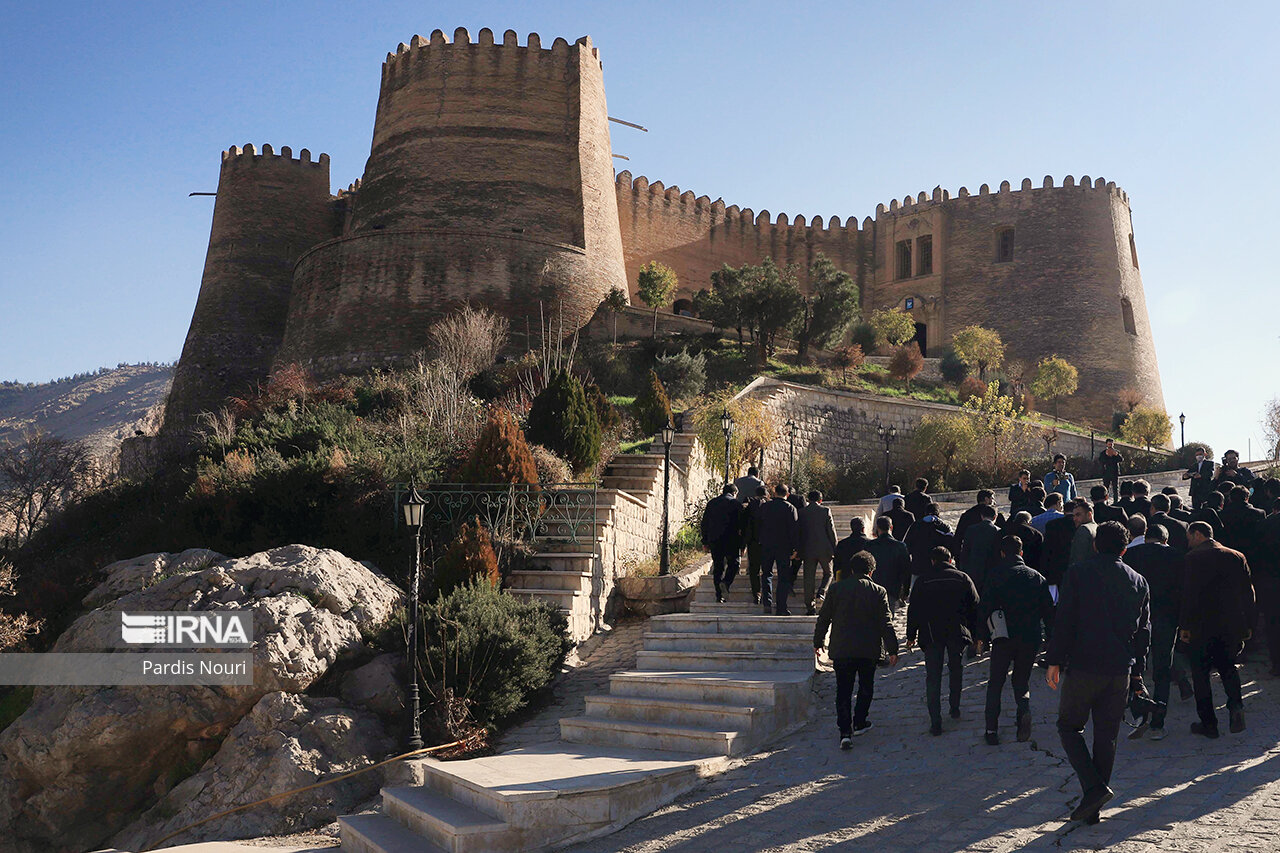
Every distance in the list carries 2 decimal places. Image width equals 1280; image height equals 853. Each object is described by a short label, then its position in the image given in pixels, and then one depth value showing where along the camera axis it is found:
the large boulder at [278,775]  7.60
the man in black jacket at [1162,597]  6.36
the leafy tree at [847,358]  27.66
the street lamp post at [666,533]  11.54
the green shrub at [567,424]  14.27
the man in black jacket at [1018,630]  6.29
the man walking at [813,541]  9.79
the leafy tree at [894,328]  31.78
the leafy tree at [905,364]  28.75
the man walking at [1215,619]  6.20
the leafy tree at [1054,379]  31.84
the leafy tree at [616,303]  27.22
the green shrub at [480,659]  8.50
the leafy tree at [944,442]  21.67
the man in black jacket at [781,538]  9.63
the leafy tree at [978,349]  31.83
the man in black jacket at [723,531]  10.53
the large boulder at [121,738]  8.53
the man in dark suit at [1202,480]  11.35
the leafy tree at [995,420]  22.36
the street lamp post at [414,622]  8.02
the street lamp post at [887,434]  21.36
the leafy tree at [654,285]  31.20
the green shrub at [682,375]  22.75
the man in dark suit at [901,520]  9.64
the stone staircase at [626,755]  5.74
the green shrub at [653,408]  18.52
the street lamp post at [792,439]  19.19
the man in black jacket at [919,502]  10.14
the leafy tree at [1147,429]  29.22
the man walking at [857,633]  6.70
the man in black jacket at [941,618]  6.75
